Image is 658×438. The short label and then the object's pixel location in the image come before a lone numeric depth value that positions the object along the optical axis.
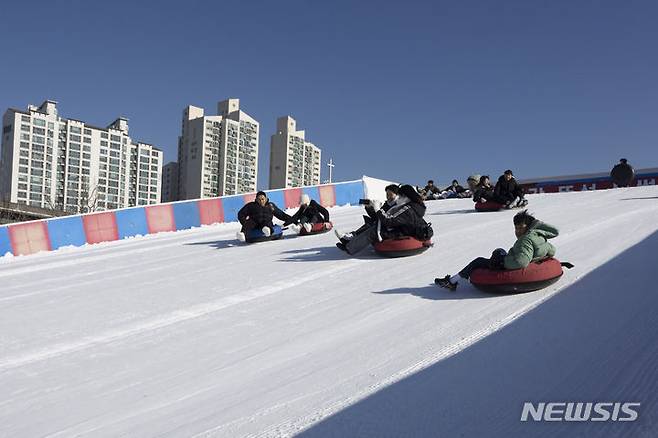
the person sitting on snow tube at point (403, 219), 6.77
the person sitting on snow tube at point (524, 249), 4.63
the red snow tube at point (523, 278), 4.57
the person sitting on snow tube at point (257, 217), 8.91
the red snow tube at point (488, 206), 11.27
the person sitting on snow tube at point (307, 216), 9.34
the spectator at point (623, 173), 17.50
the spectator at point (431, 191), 16.75
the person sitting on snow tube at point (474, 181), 12.38
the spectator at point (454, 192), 16.36
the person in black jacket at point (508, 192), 11.32
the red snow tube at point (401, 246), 6.68
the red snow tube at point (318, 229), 9.27
